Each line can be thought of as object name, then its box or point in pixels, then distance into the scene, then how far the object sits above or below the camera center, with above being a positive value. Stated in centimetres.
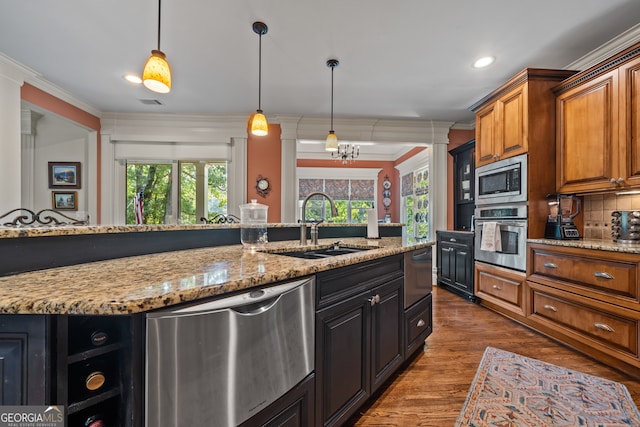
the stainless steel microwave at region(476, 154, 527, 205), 255 +35
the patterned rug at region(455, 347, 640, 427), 142 -108
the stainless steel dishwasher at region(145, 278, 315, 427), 71 -44
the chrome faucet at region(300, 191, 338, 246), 196 -12
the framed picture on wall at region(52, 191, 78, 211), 403 +19
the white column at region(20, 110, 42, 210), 400 +74
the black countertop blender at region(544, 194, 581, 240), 239 -1
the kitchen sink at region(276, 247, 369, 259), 179 -27
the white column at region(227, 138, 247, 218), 421 +59
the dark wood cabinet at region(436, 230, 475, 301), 332 -64
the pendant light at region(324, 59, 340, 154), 302 +80
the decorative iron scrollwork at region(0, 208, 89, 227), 219 -5
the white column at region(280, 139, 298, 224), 422 +51
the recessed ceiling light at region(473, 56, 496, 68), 259 +151
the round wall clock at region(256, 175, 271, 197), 423 +43
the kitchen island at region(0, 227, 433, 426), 64 -27
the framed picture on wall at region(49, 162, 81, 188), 405 +57
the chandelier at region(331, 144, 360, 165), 636 +157
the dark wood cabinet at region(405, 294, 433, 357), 185 -81
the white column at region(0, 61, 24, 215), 269 +76
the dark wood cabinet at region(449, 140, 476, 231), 391 +45
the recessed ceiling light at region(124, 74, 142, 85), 294 +150
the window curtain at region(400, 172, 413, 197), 633 +72
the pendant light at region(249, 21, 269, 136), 217 +77
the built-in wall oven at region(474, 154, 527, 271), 255 +4
